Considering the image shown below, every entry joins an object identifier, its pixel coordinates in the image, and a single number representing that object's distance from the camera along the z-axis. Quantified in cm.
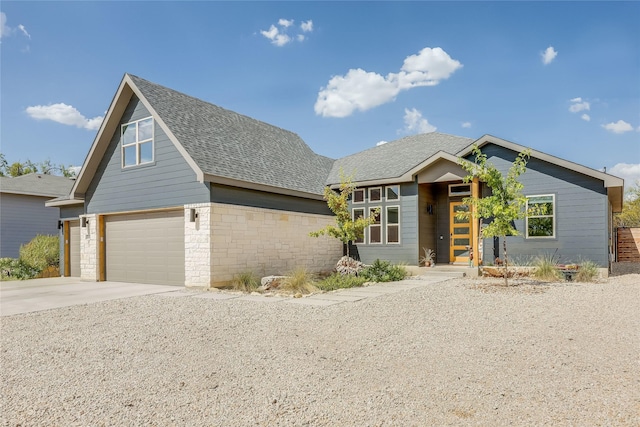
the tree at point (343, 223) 1266
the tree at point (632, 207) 3200
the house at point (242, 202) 1266
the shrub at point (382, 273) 1286
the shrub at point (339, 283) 1145
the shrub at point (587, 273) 1232
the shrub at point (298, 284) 1108
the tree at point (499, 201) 1082
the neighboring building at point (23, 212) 2225
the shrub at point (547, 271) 1240
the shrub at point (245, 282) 1201
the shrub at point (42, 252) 1767
